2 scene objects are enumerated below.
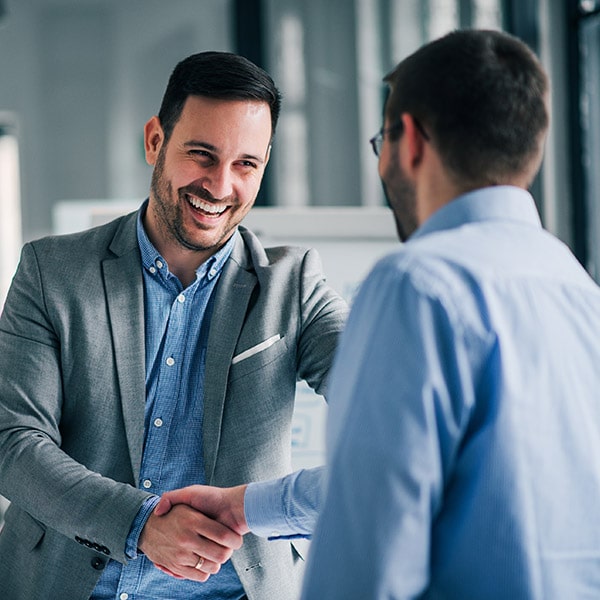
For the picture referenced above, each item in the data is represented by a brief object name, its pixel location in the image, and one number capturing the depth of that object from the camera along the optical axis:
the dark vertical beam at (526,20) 3.82
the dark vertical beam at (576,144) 3.64
